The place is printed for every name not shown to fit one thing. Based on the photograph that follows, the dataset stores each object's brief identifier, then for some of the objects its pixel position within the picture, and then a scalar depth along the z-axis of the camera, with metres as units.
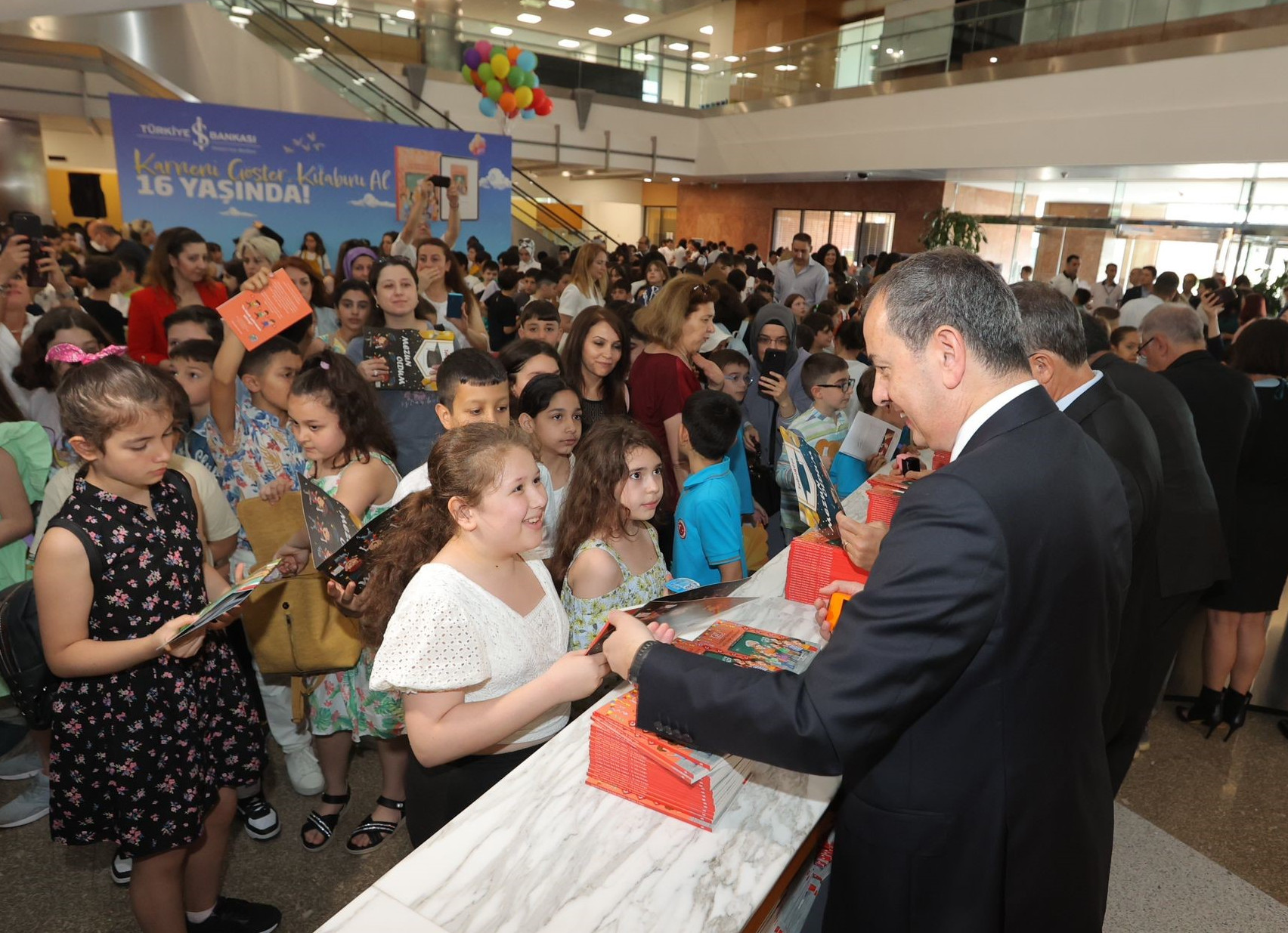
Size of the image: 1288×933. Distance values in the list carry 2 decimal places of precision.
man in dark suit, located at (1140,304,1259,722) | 3.30
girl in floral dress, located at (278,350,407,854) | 2.56
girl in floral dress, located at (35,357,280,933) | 1.82
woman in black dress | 3.52
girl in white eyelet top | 1.55
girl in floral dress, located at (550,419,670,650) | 2.32
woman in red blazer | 4.50
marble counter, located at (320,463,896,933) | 1.17
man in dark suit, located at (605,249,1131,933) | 1.11
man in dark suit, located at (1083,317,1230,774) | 2.71
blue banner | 6.99
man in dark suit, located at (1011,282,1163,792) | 2.07
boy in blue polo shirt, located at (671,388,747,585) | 2.72
